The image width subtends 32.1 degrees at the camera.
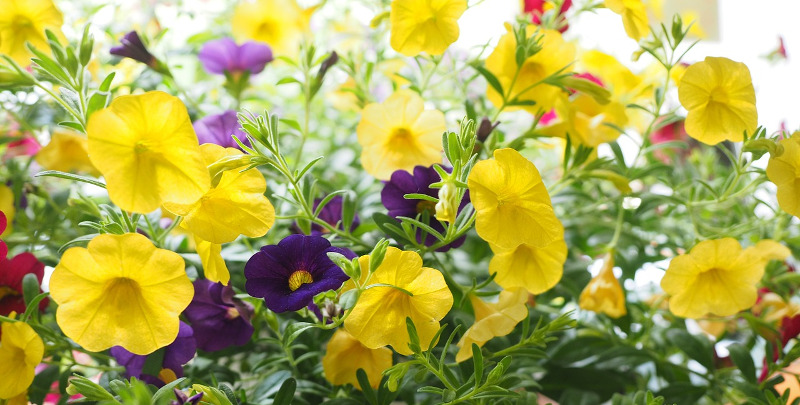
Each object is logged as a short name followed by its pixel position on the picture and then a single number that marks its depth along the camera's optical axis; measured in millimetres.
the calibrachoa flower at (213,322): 377
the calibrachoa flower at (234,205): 338
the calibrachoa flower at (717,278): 379
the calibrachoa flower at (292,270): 344
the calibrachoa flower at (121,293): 330
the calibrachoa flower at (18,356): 344
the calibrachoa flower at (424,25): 376
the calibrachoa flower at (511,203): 333
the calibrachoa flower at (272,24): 462
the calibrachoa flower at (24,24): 389
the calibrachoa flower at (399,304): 336
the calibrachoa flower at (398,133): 384
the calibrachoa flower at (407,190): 370
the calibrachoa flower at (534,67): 396
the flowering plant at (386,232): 335
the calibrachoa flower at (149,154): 323
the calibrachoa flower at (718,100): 370
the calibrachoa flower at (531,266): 365
